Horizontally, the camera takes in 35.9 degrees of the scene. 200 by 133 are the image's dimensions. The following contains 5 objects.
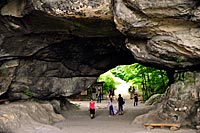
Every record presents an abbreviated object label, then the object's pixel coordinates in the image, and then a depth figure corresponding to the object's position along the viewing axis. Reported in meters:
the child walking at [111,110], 19.89
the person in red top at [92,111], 18.97
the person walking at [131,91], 34.33
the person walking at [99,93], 30.53
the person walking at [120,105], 20.12
